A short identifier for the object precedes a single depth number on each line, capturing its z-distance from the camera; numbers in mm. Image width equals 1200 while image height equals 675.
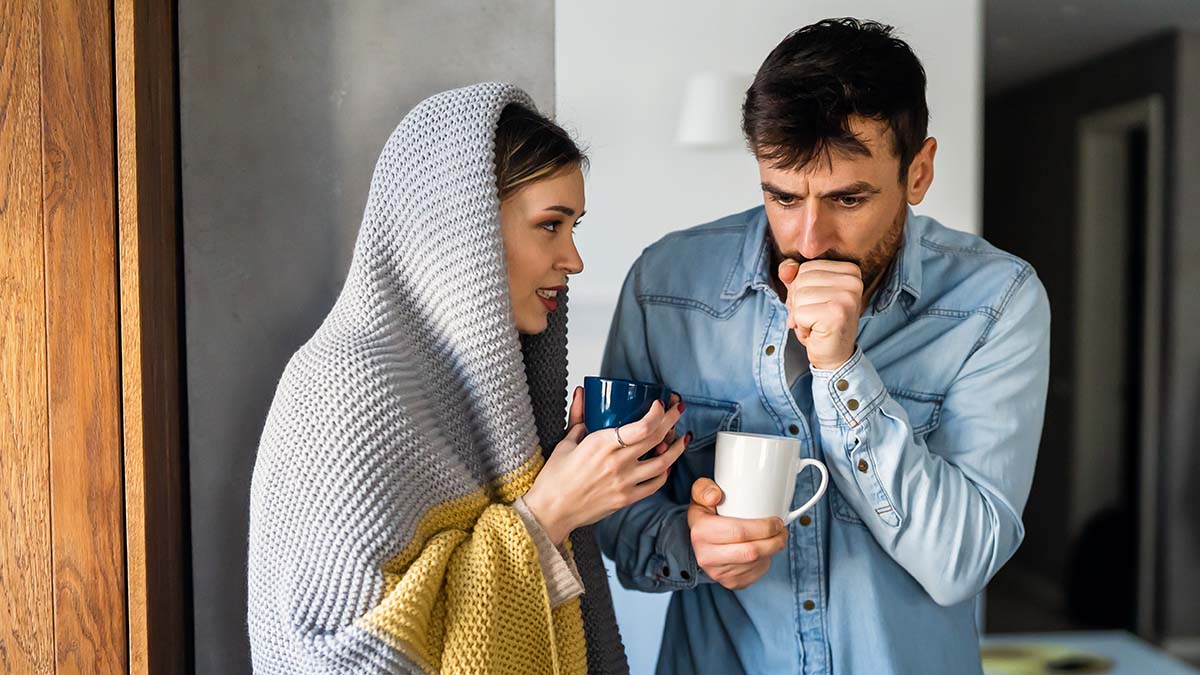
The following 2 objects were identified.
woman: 925
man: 1058
